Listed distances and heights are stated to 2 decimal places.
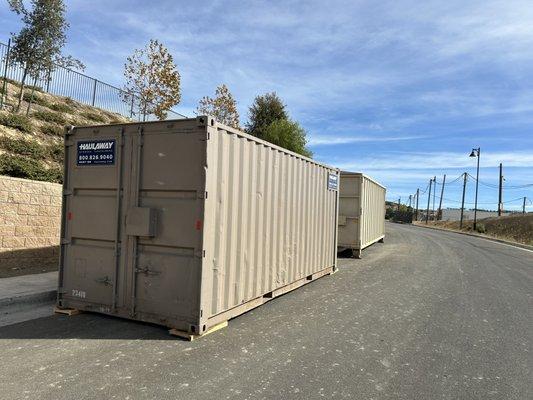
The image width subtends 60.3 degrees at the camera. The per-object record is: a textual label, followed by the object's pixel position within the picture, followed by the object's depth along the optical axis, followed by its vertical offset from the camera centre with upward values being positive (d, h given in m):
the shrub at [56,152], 14.05 +1.34
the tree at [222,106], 25.47 +5.41
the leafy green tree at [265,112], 34.47 +7.01
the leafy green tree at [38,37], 15.59 +5.49
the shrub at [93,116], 19.27 +3.43
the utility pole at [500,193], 55.16 +2.75
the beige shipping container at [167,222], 5.96 -0.30
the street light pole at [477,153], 43.84 +5.89
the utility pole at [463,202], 53.97 +1.63
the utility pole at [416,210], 92.76 +0.28
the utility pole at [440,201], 83.81 +2.13
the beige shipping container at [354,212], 16.05 -0.10
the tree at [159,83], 20.58 +5.28
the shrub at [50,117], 16.16 +2.79
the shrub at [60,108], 17.97 +3.47
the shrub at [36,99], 17.56 +3.69
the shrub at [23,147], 12.90 +1.33
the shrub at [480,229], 46.88 -1.45
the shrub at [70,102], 20.09 +4.14
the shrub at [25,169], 11.47 +0.63
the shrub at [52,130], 15.39 +2.22
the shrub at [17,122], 14.05 +2.22
